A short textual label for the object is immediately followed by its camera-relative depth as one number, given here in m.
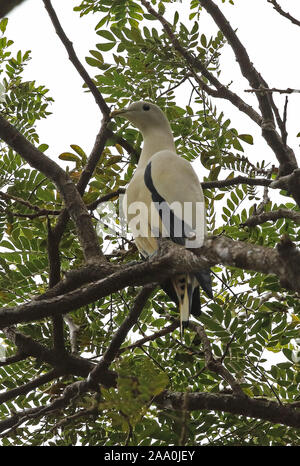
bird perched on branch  6.52
